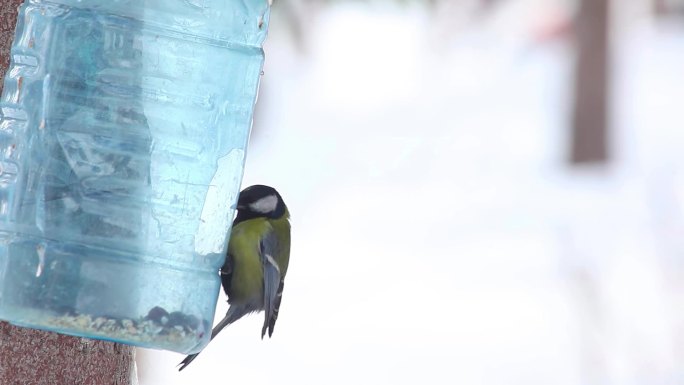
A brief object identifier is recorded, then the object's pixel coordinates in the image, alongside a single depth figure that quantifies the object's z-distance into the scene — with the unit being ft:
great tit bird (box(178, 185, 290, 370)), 20.04
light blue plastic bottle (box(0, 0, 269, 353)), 15.64
